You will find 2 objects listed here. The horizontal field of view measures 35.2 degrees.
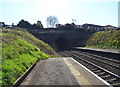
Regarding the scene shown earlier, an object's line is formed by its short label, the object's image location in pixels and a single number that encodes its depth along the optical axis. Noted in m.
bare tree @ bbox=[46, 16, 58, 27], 143.00
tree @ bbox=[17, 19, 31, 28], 92.12
